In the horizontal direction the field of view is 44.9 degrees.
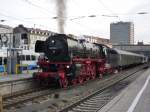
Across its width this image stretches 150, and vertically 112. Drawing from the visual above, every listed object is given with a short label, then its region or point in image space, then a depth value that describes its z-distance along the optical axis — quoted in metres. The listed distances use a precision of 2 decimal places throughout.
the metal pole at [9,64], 17.04
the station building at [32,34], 46.86
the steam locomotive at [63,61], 11.67
